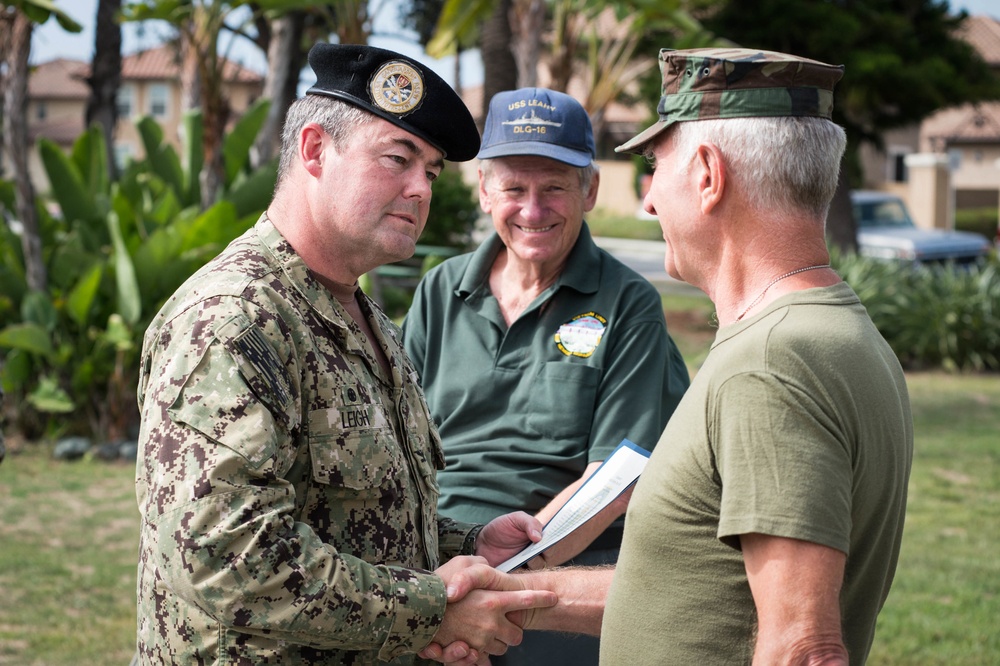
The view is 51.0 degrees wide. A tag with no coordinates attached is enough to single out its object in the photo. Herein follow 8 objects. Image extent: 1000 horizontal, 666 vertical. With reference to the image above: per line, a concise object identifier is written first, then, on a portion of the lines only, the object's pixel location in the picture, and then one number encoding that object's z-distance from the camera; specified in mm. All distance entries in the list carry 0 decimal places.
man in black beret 1902
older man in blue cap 3102
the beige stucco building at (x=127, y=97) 56438
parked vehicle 18672
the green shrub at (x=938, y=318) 13570
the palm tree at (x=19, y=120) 9148
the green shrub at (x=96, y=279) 8875
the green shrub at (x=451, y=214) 13023
